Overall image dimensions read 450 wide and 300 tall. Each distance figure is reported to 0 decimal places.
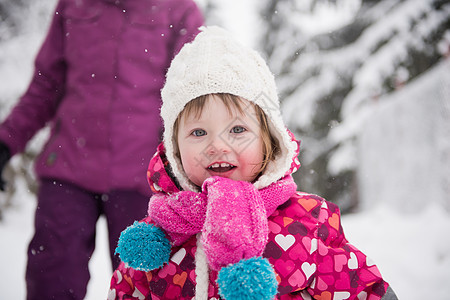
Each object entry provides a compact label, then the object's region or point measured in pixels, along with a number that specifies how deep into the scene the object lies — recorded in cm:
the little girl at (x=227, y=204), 100
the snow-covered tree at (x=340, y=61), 596
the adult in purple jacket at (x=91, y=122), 141
